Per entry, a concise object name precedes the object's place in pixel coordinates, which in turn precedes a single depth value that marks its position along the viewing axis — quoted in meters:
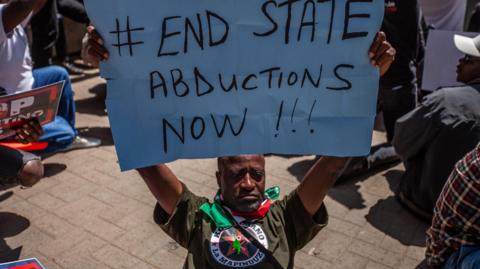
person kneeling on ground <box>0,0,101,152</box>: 3.14
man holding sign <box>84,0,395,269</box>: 1.83
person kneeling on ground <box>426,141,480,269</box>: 2.32
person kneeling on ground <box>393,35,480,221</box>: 3.34
